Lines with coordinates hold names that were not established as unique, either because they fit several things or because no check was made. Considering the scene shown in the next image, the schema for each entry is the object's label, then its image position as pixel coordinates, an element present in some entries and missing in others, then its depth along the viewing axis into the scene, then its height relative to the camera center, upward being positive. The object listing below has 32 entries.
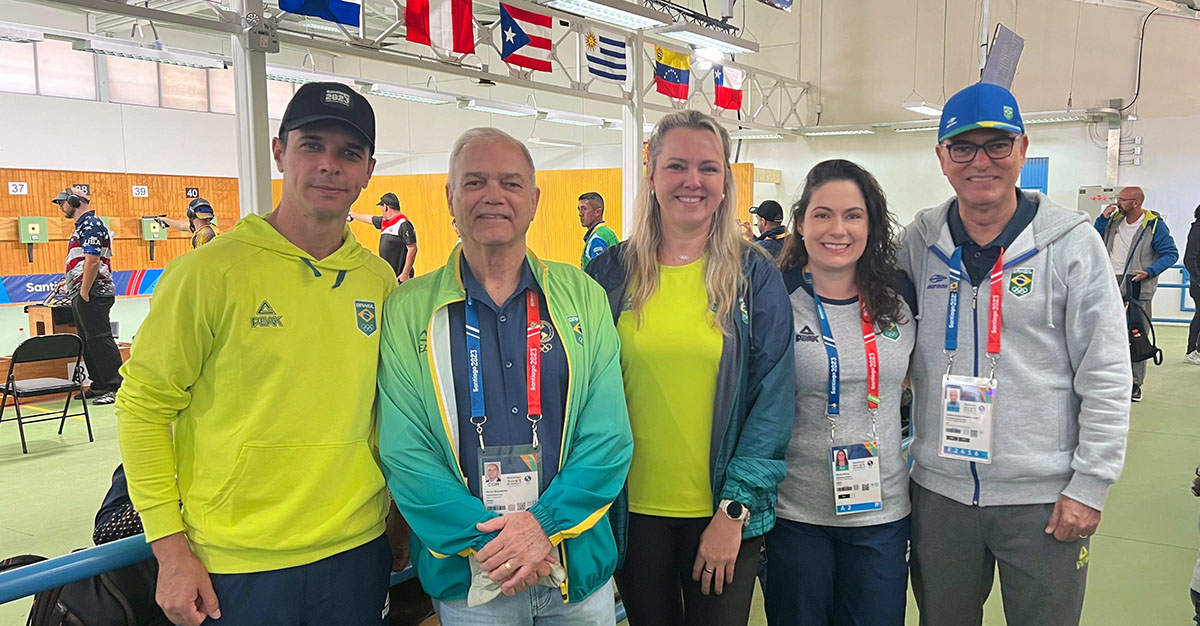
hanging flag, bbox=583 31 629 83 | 7.90 +2.03
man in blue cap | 1.78 -0.31
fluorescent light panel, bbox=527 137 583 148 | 14.80 +2.15
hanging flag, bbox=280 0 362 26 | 5.13 +1.73
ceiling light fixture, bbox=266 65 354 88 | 8.23 +1.96
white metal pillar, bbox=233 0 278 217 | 4.96 +1.02
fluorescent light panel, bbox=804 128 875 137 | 13.65 +2.20
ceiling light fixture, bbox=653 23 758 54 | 7.00 +2.06
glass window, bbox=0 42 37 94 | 11.82 +2.90
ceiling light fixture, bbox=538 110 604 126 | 10.96 +2.01
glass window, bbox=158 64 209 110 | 13.82 +3.06
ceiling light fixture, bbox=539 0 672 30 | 6.11 +1.96
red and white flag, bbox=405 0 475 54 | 6.23 +1.86
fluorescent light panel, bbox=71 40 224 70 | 6.75 +1.87
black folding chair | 5.73 -0.73
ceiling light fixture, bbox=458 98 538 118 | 9.90 +1.93
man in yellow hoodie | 1.48 -0.31
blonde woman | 1.77 -0.32
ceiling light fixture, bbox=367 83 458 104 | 9.23 +1.99
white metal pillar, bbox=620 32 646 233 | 8.33 +1.31
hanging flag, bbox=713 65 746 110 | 9.81 +2.13
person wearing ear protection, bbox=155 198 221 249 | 7.49 +0.39
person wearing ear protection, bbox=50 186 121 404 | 6.93 -0.21
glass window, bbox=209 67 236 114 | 14.45 +3.09
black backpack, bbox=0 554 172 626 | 1.67 -0.73
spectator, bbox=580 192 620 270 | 6.75 +0.29
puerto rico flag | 6.78 +1.94
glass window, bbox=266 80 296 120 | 15.66 +3.30
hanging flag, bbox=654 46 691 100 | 8.54 +2.02
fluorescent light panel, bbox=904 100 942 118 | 11.09 +2.10
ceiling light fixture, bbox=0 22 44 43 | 6.15 +1.79
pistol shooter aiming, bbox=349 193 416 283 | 8.73 +0.25
